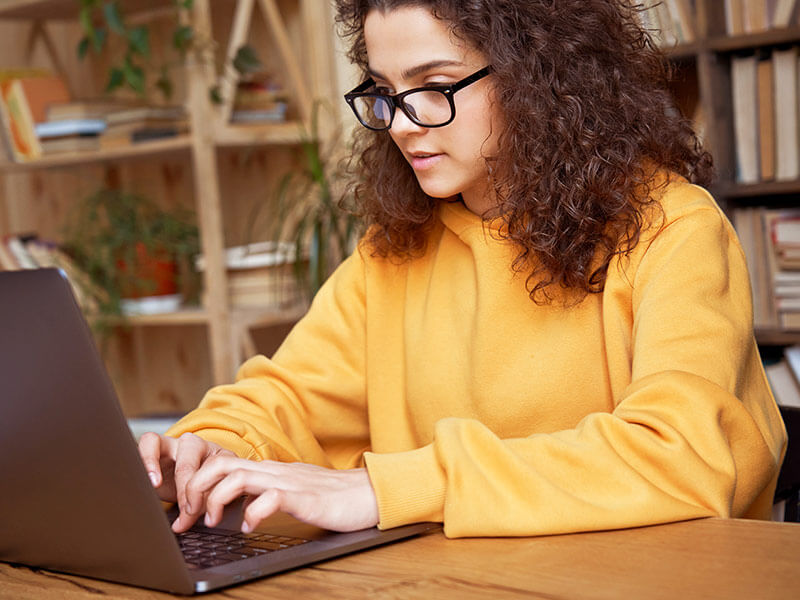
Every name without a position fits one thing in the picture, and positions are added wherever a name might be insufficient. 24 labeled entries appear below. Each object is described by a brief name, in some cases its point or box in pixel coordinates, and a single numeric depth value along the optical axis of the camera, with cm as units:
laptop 75
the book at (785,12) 234
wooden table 73
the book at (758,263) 247
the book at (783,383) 239
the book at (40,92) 307
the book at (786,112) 237
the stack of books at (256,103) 281
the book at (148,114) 287
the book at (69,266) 295
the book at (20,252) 311
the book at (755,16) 239
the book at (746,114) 244
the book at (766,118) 241
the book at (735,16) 242
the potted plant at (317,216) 260
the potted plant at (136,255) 294
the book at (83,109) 297
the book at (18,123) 307
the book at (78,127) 297
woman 91
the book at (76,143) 299
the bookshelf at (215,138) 270
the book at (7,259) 312
